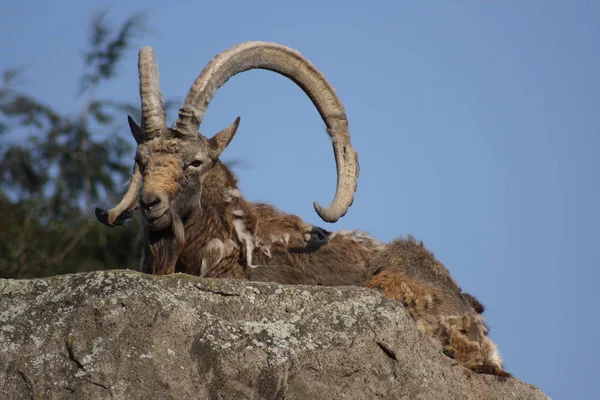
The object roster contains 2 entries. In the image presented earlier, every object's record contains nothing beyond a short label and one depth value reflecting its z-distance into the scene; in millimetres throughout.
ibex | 19266
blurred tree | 43562
